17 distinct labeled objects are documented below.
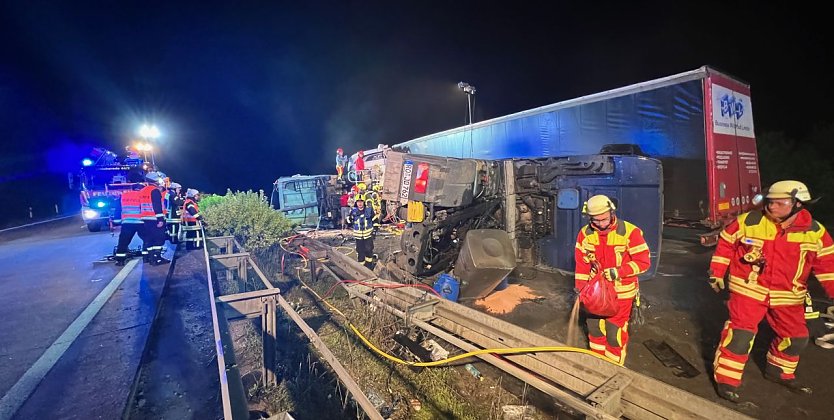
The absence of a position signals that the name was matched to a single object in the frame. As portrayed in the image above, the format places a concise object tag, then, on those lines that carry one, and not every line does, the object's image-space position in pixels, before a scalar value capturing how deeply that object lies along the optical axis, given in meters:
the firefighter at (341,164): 10.68
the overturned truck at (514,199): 4.64
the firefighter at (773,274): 2.51
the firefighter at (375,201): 7.06
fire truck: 8.27
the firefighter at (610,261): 2.84
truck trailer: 5.90
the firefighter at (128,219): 6.73
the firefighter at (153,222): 6.77
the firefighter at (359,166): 9.80
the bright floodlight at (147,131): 13.52
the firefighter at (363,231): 6.61
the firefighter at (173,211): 7.87
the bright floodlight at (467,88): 15.57
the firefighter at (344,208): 10.53
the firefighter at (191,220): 8.15
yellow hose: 2.48
